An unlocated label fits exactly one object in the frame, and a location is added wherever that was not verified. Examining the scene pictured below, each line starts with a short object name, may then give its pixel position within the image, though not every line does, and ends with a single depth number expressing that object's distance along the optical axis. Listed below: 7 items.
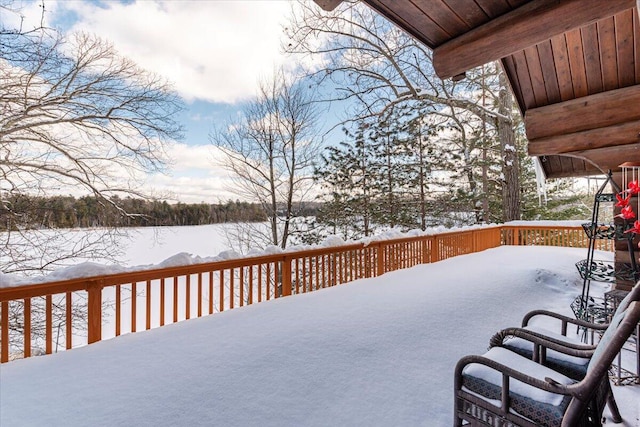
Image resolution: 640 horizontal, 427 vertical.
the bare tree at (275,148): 10.57
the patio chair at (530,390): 1.19
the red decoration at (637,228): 2.09
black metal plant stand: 2.49
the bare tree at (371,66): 9.31
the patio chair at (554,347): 1.60
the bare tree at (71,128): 6.04
